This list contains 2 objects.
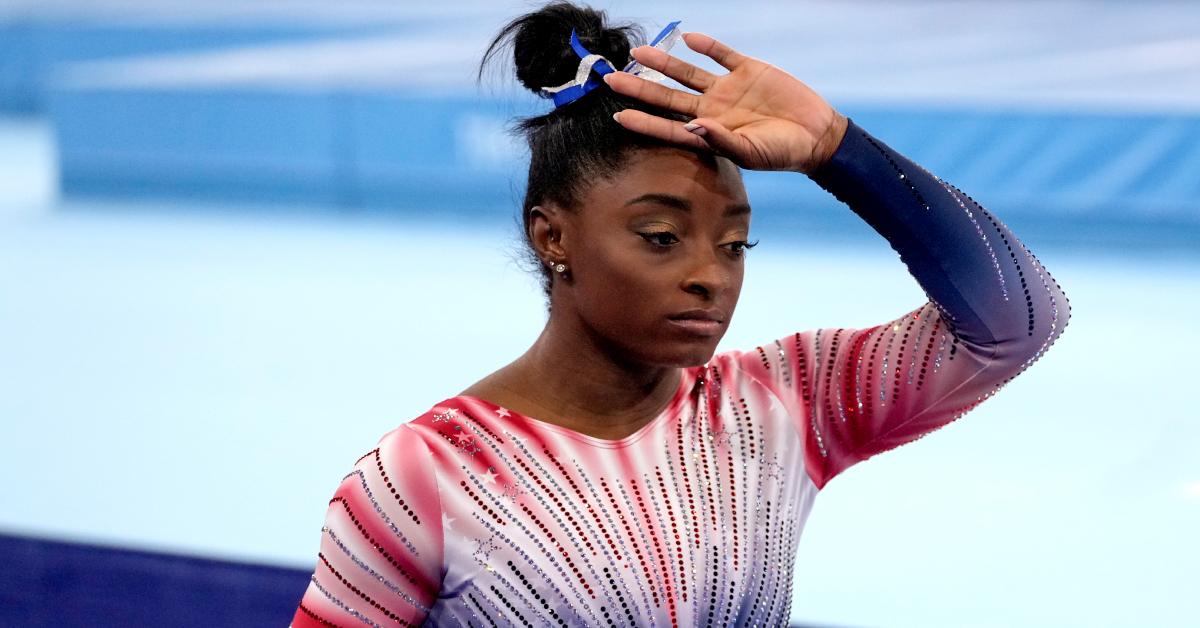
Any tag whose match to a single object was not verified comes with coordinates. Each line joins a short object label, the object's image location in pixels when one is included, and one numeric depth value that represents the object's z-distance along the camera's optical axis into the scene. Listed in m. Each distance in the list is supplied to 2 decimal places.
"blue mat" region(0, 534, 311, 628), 9.19
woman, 8.26
